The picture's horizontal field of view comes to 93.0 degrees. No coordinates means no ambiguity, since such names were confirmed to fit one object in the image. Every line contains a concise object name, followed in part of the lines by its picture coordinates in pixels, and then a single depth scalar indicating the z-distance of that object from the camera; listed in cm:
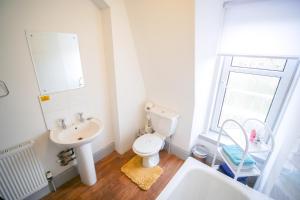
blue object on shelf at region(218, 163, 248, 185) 163
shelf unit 123
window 151
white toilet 182
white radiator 123
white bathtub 129
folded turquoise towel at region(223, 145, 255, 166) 137
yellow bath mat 176
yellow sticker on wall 139
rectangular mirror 130
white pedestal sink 149
